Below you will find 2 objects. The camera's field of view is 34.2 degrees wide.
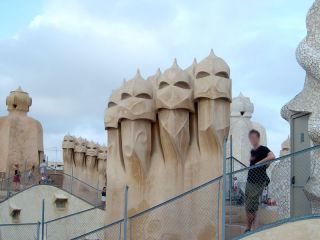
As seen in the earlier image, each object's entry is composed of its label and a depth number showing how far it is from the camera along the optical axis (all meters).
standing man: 7.42
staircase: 8.62
